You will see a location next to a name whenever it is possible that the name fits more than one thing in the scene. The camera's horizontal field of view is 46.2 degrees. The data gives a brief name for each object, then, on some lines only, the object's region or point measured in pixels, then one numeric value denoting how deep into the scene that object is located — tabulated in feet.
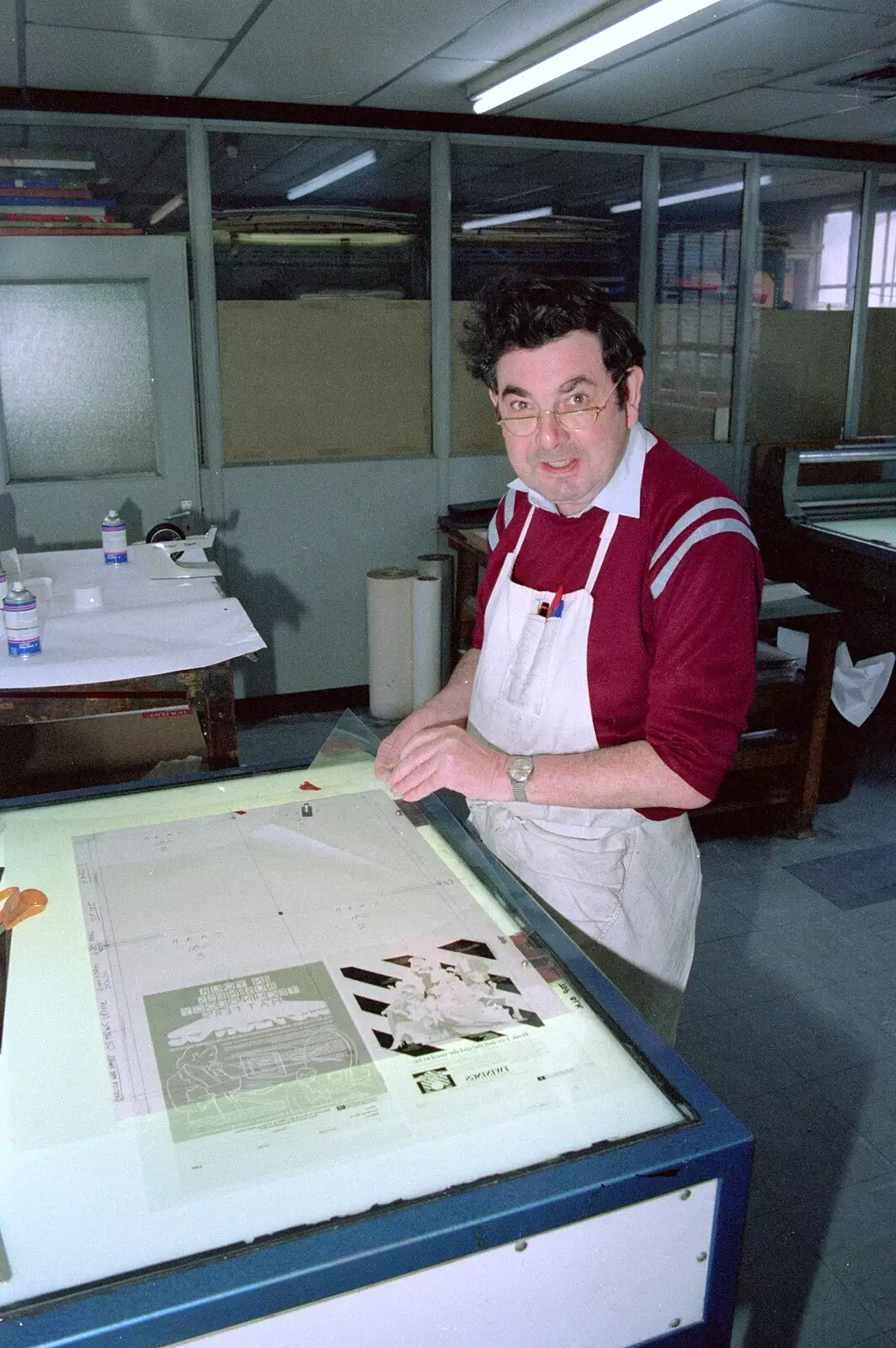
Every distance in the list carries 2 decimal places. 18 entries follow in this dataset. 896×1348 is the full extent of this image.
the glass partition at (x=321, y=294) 14.08
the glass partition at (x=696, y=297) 16.02
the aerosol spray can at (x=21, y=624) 7.68
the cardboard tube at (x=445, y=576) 14.98
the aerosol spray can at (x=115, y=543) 10.38
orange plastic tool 4.36
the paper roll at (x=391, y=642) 14.75
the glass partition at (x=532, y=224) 15.01
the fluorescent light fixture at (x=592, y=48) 8.96
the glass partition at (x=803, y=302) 16.63
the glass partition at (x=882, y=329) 17.29
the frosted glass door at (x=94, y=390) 13.12
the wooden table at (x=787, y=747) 11.34
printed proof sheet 3.36
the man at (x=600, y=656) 4.59
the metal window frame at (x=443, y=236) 13.41
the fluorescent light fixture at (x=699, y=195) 15.78
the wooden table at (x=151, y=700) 7.54
